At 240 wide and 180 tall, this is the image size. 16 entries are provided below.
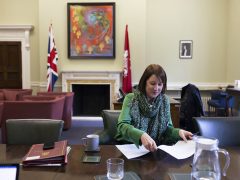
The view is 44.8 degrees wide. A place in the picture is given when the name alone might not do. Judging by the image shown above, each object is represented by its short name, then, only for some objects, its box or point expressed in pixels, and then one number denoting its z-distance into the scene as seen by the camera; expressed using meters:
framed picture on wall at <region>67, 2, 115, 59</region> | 6.67
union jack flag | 6.34
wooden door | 7.08
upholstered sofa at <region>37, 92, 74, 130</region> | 5.21
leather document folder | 1.47
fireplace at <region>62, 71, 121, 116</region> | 6.71
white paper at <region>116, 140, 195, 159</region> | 1.63
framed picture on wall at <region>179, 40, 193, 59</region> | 7.05
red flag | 6.57
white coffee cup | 1.71
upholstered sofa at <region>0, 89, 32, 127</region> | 5.64
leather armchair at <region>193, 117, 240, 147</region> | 2.09
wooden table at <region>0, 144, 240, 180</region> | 1.35
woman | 1.85
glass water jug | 1.18
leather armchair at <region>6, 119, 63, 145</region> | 2.05
